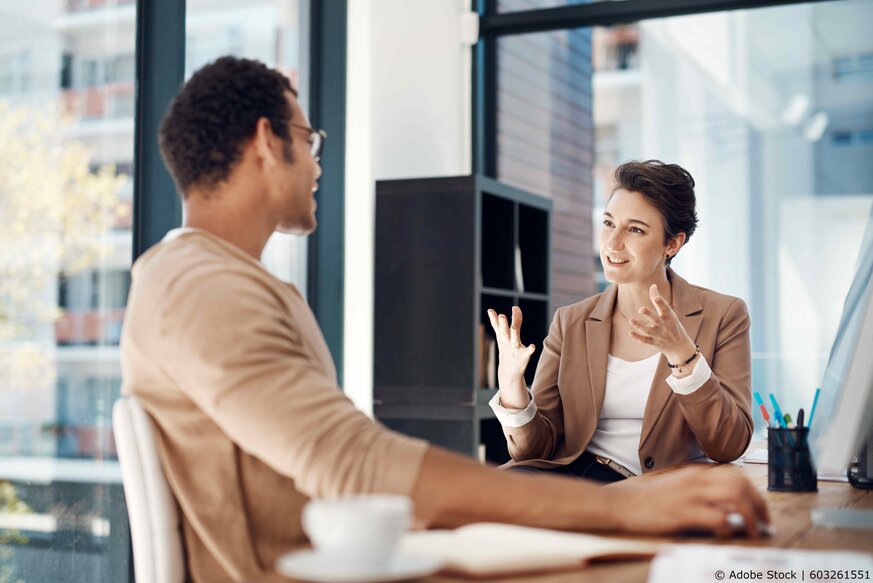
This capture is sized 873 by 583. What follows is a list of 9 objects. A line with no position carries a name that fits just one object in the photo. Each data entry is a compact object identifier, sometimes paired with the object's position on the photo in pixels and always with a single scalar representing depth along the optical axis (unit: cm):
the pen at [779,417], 177
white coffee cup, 85
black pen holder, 172
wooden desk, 97
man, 113
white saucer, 83
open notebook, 96
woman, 221
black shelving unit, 407
